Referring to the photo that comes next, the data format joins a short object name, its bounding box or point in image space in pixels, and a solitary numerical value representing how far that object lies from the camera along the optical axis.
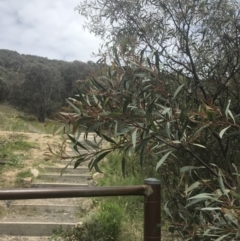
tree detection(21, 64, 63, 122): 26.66
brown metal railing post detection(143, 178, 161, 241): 1.96
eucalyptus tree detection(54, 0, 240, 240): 1.82
